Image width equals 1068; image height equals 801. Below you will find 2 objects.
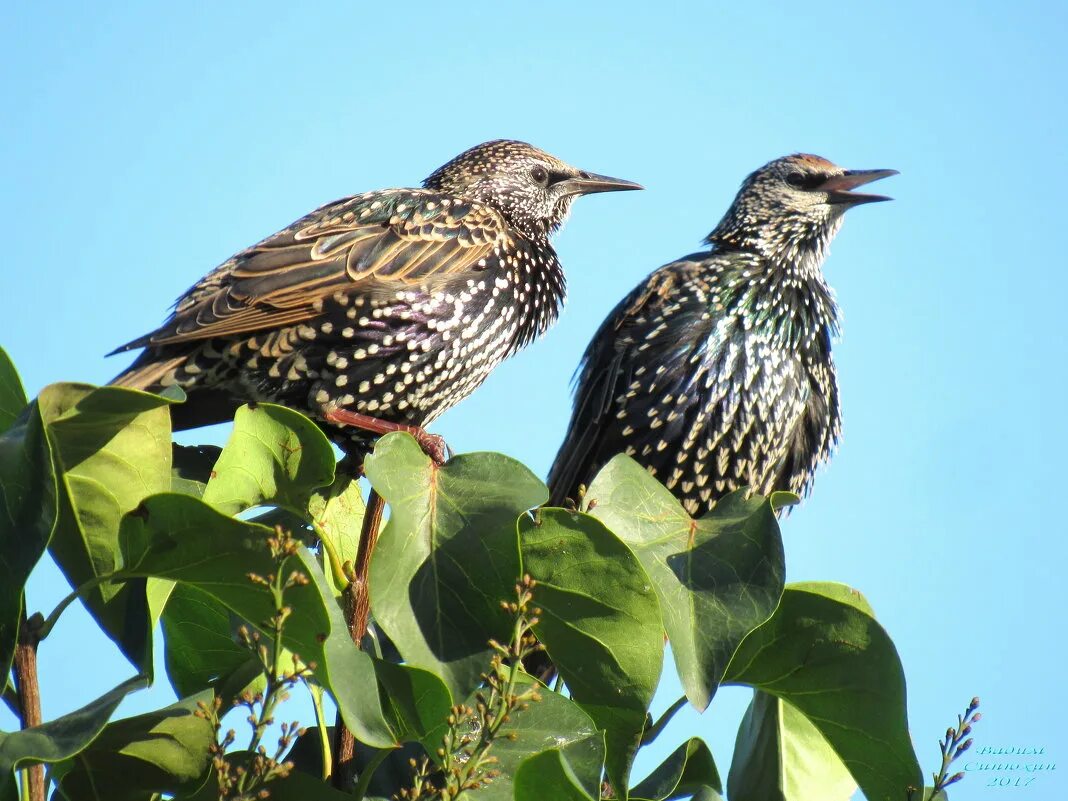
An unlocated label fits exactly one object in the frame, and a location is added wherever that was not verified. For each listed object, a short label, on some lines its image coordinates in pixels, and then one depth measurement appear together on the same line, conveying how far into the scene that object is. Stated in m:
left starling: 7.18
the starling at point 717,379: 9.46
